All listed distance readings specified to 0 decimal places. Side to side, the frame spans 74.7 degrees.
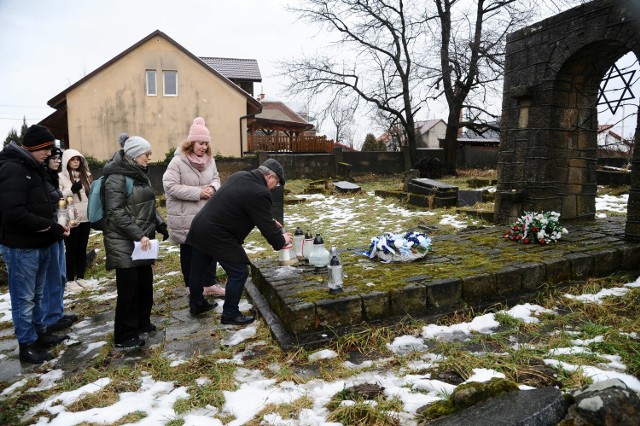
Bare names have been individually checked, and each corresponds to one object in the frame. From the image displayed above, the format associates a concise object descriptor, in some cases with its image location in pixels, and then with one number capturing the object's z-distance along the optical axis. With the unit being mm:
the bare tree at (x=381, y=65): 20547
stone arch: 6164
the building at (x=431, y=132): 53812
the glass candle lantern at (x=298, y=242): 4938
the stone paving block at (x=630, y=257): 4969
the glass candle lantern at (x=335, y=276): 3752
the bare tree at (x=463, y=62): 18047
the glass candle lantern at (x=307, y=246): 4824
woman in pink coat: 4734
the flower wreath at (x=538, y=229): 5367
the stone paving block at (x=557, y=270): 4488
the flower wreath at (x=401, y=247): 4750
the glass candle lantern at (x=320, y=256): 4496
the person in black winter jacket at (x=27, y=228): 3402
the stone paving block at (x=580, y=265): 4641
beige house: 20219
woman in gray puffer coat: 3617
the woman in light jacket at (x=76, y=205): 5543
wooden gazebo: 23312
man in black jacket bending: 3838
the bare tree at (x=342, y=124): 21906
